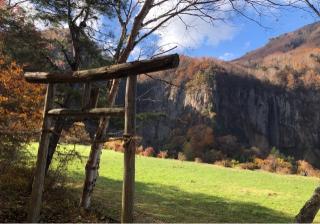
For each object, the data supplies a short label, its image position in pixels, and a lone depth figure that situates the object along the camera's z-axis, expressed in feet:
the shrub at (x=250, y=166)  111.07
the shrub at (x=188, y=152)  123.11
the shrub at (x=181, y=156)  119.26
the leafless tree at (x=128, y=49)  21.14
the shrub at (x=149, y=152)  119.43
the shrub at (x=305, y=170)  114.45
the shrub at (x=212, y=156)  126.06
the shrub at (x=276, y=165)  113.02
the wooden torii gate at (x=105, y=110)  12.73
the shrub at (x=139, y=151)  113.06
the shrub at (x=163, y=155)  121.69
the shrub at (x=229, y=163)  106.87
